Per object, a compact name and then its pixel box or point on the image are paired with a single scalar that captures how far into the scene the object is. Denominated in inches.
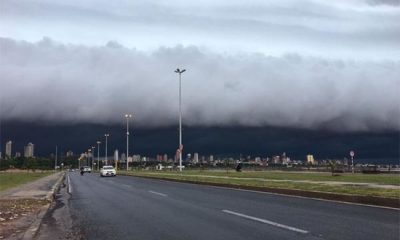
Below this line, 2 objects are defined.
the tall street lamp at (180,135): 2507.4
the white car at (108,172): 2687.0
